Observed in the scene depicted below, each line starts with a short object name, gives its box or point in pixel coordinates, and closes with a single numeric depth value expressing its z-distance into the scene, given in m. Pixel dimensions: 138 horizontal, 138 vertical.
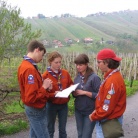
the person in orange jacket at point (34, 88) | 3.08
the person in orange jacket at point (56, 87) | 3.80
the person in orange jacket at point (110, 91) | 2.87
